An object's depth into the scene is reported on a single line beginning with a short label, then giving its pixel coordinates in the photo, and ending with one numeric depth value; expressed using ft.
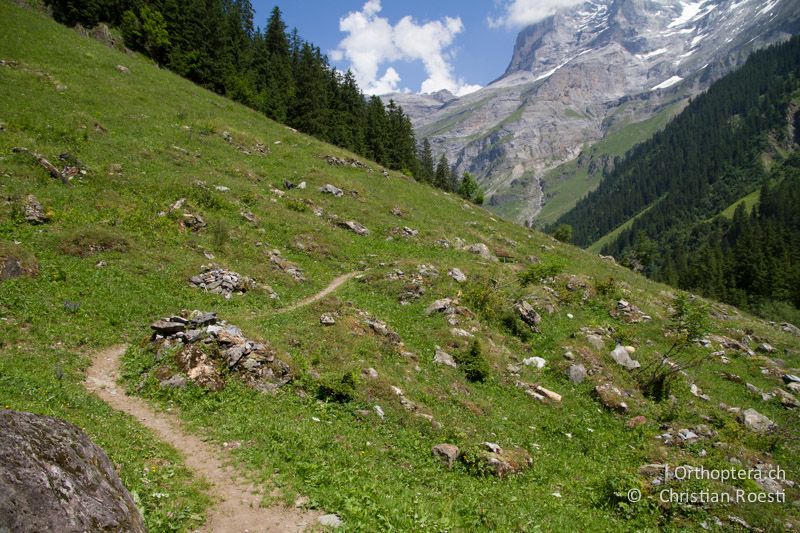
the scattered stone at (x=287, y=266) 85.87
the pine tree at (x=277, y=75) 213.66
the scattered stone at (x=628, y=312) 100.53
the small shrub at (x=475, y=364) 64.34
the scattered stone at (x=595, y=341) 80.33
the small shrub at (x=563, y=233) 293.84
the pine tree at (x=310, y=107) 216.74
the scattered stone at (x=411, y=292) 82.84
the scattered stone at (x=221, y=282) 70.18
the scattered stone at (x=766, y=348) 101.37
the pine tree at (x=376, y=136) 246.27
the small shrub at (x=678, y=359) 70.95
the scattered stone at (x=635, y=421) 60.12
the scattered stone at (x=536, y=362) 73.56
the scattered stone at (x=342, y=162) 169.48
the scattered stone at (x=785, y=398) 73.92
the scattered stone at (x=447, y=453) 43.44
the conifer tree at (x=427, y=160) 316.48
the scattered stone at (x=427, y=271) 92.26
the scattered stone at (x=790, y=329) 141.40
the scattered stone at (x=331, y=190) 136.30
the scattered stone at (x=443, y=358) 65.72
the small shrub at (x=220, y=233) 84.11
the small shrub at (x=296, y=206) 117.70
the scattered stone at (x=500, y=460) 43.57
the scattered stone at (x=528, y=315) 85.97
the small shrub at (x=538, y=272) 104.68
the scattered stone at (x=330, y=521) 29.45
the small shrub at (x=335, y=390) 49.06
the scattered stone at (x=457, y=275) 94.02
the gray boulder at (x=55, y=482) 16.62
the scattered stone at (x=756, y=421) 62.54
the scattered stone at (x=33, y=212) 68.50
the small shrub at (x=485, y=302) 83.65
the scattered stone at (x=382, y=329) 67.10
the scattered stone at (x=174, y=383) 45.21
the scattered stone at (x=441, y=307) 78.84
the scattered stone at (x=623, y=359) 77.15
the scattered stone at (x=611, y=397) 63.57
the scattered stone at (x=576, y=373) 70.23
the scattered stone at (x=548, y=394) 64.28
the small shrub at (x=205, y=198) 95.72
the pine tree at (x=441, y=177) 294.41
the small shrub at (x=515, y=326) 82.53
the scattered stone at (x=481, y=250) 126.72
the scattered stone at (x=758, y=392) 75.27
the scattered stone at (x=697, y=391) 72.42
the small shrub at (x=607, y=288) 108.17
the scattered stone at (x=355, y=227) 119.62
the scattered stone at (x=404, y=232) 124.51
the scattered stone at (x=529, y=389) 64.03
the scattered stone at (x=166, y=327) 52.31
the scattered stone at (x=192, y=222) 85.97
